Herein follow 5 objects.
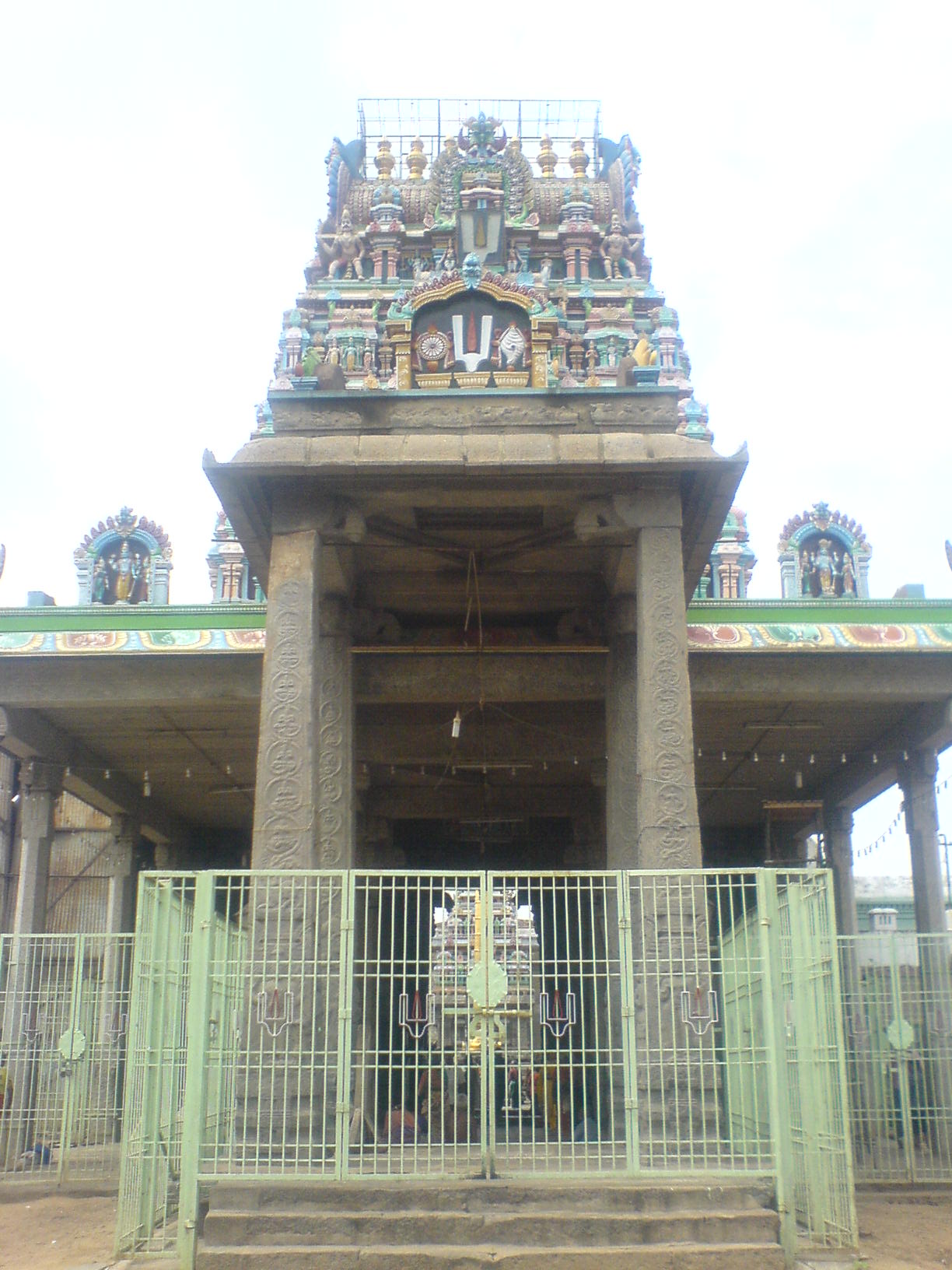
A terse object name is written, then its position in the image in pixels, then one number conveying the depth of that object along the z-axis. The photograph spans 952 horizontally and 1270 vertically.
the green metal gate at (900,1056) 13.69
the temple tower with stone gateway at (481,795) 8.77
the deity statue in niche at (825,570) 24.30
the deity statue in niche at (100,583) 24.09
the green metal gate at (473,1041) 8.80
